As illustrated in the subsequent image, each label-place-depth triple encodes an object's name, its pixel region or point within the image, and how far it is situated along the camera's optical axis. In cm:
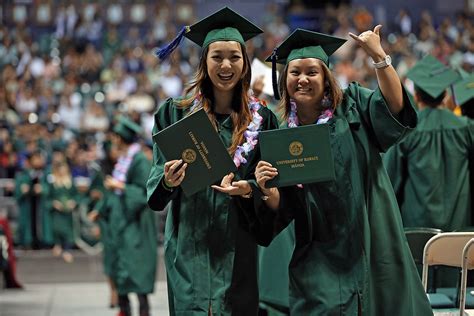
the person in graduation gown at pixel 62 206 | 1573
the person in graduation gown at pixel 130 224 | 905
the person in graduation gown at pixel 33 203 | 1577
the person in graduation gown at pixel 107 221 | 972
